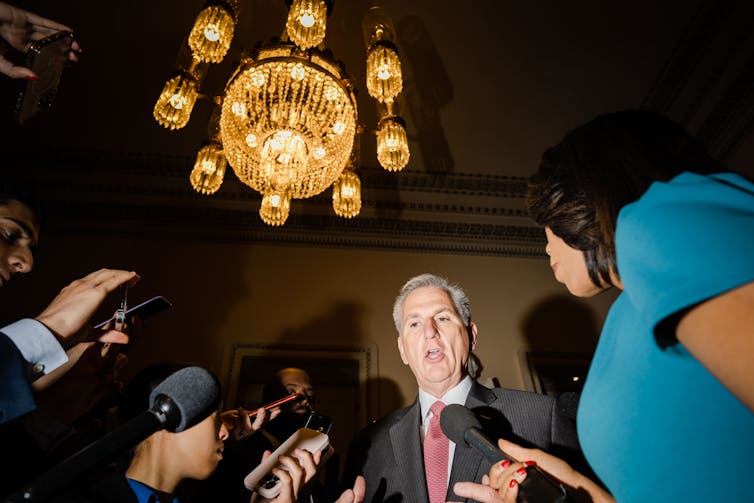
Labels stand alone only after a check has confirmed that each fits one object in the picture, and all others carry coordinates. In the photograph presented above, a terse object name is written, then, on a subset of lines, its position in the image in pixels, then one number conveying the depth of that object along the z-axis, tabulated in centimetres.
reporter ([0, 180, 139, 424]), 86
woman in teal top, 48
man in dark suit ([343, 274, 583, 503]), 149
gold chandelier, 201
